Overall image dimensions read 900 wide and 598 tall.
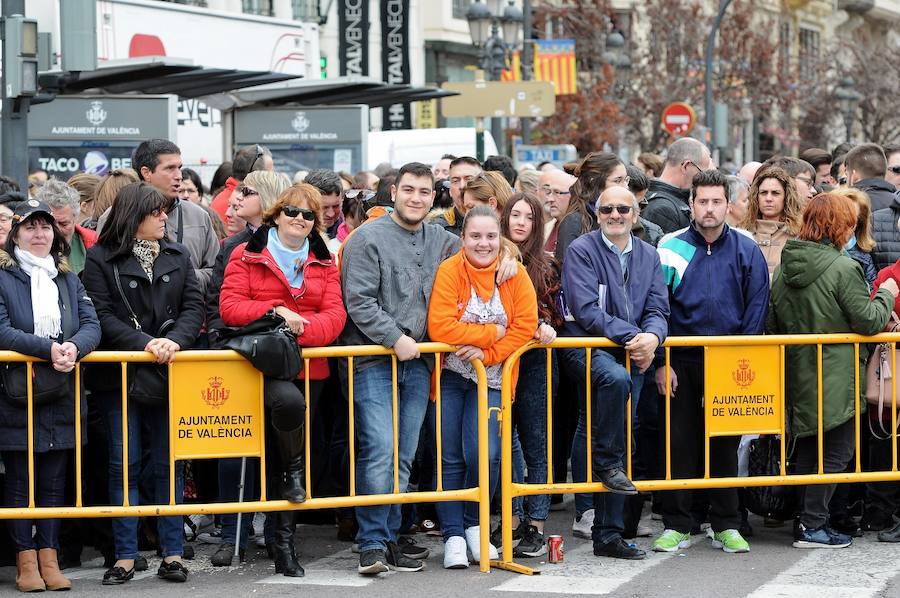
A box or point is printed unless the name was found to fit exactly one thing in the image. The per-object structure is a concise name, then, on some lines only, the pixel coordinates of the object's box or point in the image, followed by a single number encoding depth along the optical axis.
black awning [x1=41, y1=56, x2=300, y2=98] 18.44
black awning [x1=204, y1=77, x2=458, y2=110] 22.64
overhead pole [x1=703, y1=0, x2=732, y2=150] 34.59
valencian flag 29.05
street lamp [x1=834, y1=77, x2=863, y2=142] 43.06
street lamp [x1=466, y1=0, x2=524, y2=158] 25.27
